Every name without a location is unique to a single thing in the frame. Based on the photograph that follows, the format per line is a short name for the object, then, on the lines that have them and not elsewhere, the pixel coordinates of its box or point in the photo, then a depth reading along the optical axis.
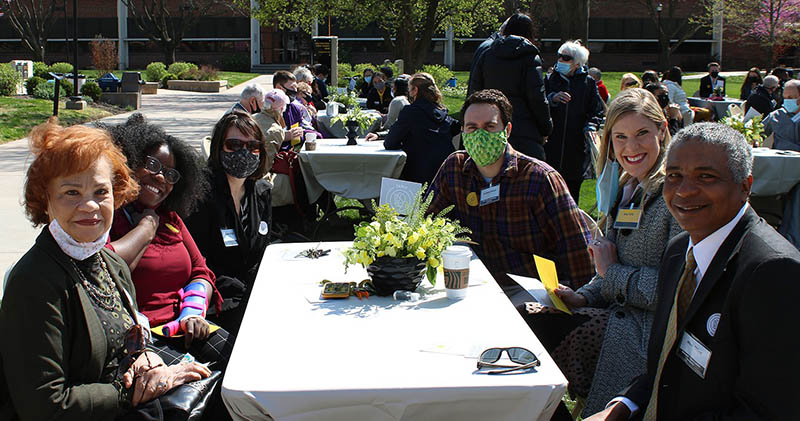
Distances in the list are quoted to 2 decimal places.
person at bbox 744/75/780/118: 12.66
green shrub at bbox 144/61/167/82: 30.33
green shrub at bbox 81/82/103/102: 20.70
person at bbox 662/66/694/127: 13.04
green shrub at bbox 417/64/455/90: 23.69
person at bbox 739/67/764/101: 17.19
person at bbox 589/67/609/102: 11.68
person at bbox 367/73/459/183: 7.25
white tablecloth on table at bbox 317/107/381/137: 10.52
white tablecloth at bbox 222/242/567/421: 2.07
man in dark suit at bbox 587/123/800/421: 1.74
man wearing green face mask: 3.79
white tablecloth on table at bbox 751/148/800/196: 7.02
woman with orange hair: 2.08
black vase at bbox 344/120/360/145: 8.17
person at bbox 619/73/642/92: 10.14
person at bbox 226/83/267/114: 7.92
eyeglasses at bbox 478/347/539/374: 2.18
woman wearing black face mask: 3.92
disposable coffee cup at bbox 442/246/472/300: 2.81
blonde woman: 2.97
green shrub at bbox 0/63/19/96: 20.84
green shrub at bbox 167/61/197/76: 31.72
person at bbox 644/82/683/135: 10.27
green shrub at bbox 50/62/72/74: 30.02
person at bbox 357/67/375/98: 16.34
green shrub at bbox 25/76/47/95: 21.64
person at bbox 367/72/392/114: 13.56
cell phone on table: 2.90
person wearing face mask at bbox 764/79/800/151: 8.57
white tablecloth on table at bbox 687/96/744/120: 17.25
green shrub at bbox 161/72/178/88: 30.68
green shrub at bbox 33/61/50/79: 28.76
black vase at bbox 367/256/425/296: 2.82
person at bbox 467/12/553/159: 6.67
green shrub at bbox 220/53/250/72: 44.62
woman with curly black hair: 3.15
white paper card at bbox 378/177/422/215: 4.38
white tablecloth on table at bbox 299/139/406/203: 7.41
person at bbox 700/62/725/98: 19.37
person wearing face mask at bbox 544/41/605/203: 7.71
